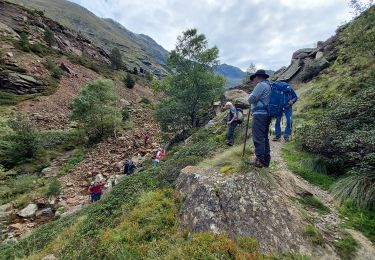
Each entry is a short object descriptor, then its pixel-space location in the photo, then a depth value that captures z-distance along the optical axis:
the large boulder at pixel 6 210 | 15.47
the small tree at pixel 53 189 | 17.25
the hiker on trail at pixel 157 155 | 16.80
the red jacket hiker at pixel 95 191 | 15.13
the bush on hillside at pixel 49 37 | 48.37
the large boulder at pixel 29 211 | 15.28
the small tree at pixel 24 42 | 40.75
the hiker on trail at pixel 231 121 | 10.98
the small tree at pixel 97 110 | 27.42
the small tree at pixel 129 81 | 51.02
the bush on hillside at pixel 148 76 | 71.28
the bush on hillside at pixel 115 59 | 61.31
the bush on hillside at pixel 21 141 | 22.75
